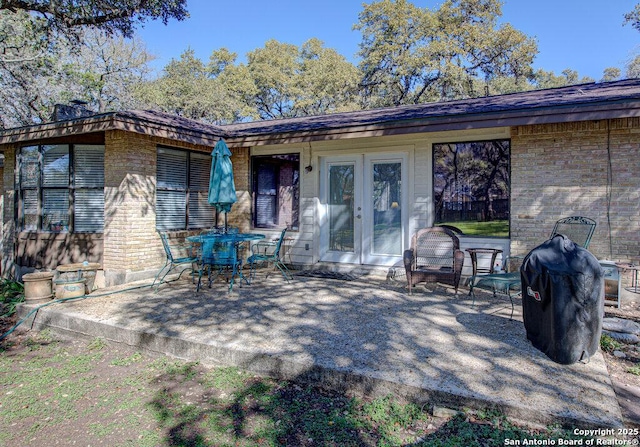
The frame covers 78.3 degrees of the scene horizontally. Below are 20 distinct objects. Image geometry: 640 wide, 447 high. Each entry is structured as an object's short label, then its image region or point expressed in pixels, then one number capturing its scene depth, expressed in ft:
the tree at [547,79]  68.64
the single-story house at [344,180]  18.70
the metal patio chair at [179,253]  23.93
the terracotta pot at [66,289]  18.37
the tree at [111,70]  54.34
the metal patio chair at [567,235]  18.15
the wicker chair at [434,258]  17.58
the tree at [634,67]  55.93
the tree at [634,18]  53.21
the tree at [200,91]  68.85
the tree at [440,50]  64.39
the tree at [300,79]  75.56
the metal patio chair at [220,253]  19.61
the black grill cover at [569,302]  10.46
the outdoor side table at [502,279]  14.64
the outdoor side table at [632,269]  16.30
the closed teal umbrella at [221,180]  20.29
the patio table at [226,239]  19.52
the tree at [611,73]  82.57
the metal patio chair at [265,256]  21.20
